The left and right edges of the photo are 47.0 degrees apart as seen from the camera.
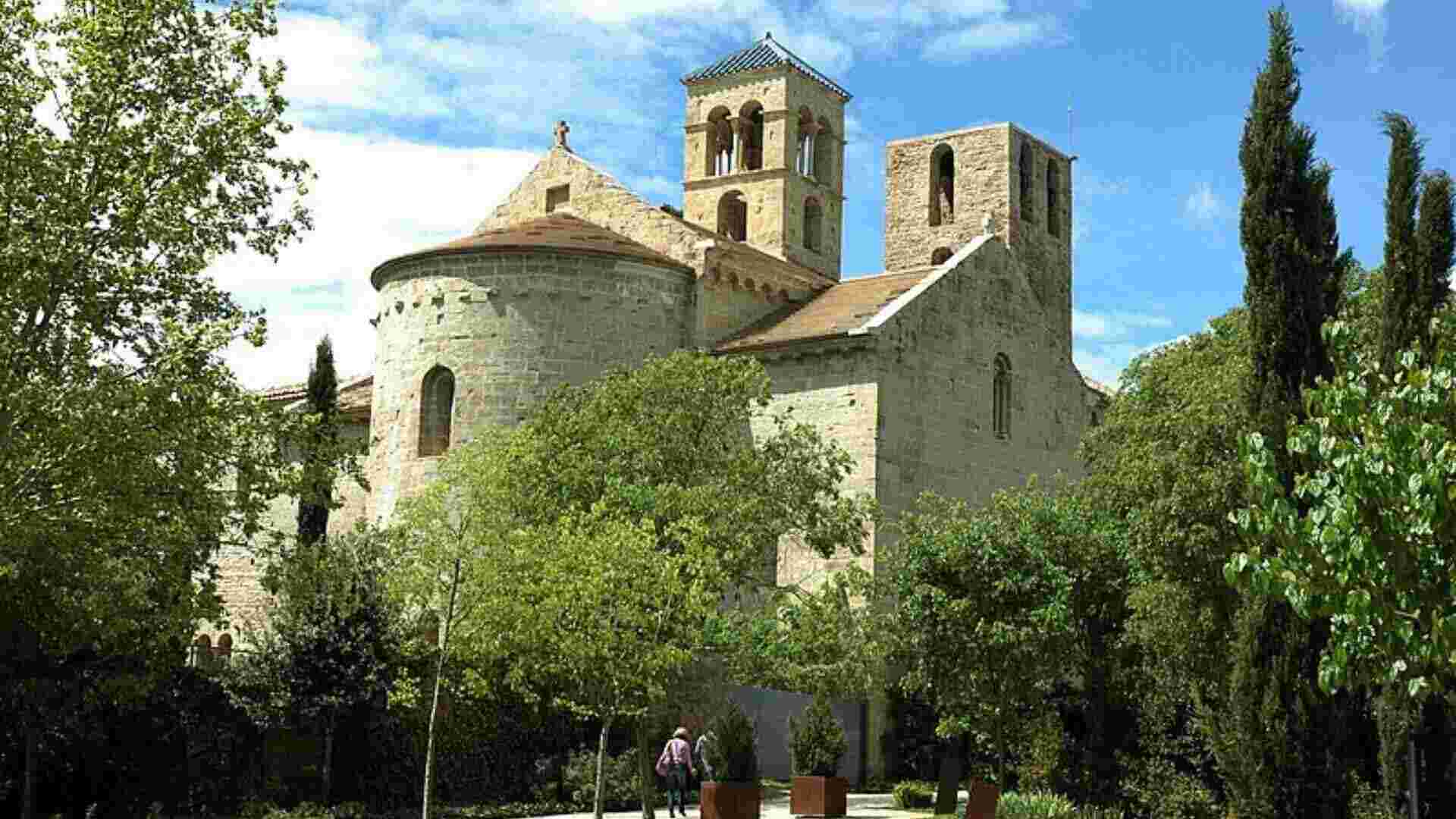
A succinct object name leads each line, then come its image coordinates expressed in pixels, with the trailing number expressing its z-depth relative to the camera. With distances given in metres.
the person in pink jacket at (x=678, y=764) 26.70
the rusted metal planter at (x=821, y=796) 25.75
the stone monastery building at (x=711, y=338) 33.78
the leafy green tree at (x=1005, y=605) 26.17
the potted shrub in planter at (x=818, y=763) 25.81
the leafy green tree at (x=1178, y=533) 24.09
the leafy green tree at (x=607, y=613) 22.97
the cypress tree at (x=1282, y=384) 18.53
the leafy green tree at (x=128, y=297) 16.62
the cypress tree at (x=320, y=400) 32.25
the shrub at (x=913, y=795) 28.70
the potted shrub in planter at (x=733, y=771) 23.75
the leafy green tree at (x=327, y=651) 26.45
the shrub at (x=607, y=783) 28.95
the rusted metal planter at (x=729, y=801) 23.72
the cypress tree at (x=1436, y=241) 21.50
